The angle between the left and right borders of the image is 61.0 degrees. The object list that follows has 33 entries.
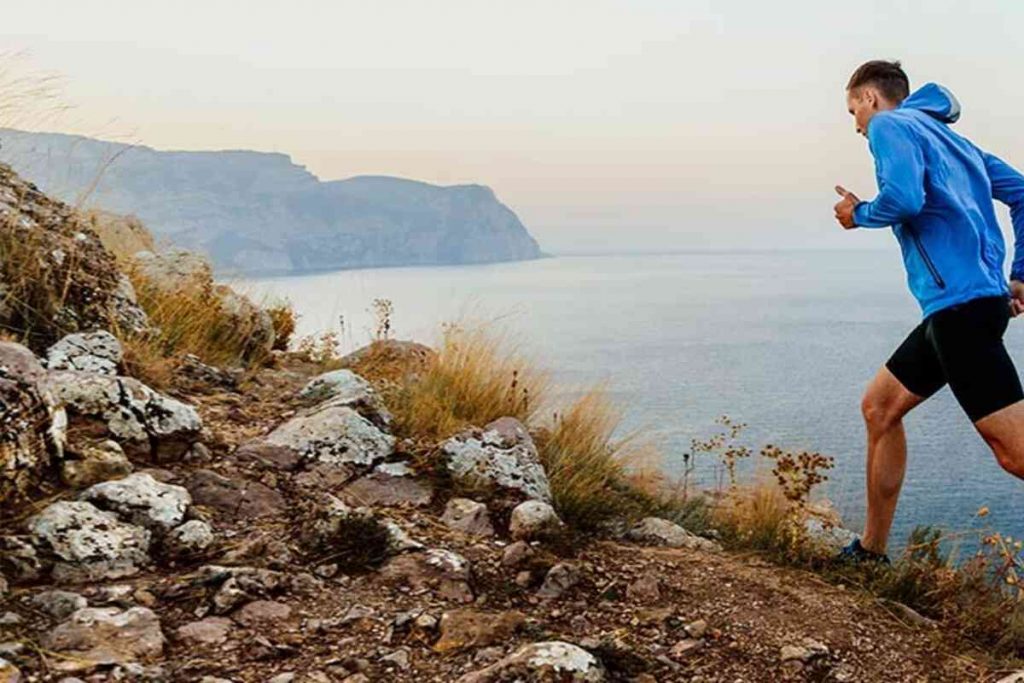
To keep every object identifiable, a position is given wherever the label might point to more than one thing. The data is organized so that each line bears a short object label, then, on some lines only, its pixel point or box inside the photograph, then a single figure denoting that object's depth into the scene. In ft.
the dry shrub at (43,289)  16.72
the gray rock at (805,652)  9.95
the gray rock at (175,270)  23.40
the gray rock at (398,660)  9.02
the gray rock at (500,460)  14.40
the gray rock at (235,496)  12.43
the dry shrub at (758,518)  13.85
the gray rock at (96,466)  11.85
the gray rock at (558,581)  11.17
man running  11.13
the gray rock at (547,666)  8.59
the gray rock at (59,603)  9.32
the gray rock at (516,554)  11.78
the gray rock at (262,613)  9.62
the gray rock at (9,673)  7.79
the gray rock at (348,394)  16.31
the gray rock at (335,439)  14.58
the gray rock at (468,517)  12.92
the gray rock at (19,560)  9.96
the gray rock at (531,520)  12.81
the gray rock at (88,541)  10.29
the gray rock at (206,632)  9.13
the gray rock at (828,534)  14.08
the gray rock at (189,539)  11.02
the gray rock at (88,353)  15.58
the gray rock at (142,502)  11.28
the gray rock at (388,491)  13.64
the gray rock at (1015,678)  9.39
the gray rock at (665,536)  13.89
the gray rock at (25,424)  11.07
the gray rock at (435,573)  10.89
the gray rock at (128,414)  13.33
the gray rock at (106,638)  8.48
